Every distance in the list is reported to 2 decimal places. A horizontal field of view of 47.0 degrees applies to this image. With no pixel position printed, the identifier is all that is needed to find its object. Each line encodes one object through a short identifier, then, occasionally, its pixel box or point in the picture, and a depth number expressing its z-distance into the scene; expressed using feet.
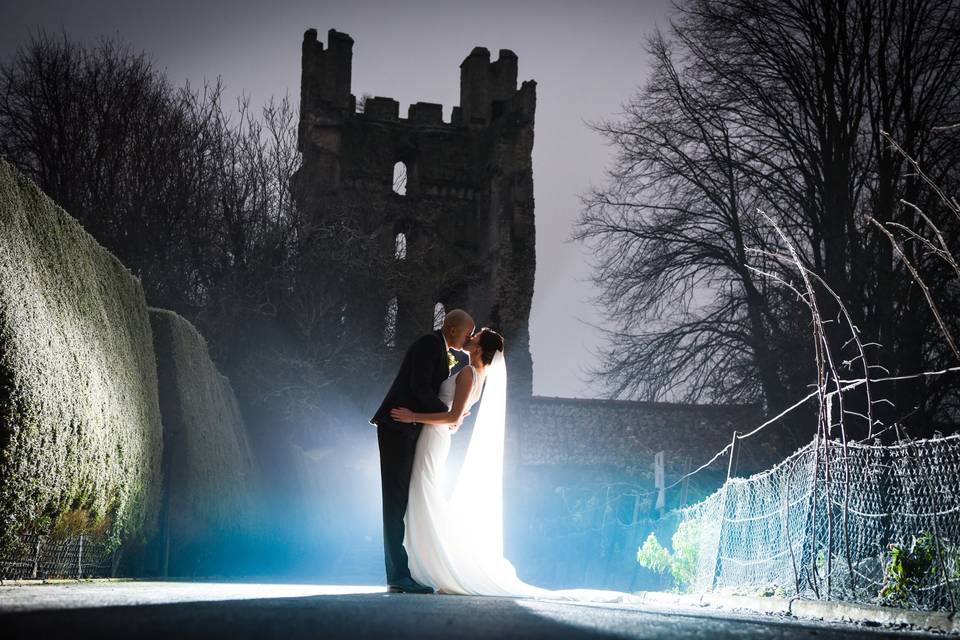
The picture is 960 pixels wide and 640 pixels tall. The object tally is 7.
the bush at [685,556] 41.86
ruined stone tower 129.39
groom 25.62
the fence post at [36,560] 26.63
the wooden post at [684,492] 66.88
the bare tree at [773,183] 65.31
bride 25.90
